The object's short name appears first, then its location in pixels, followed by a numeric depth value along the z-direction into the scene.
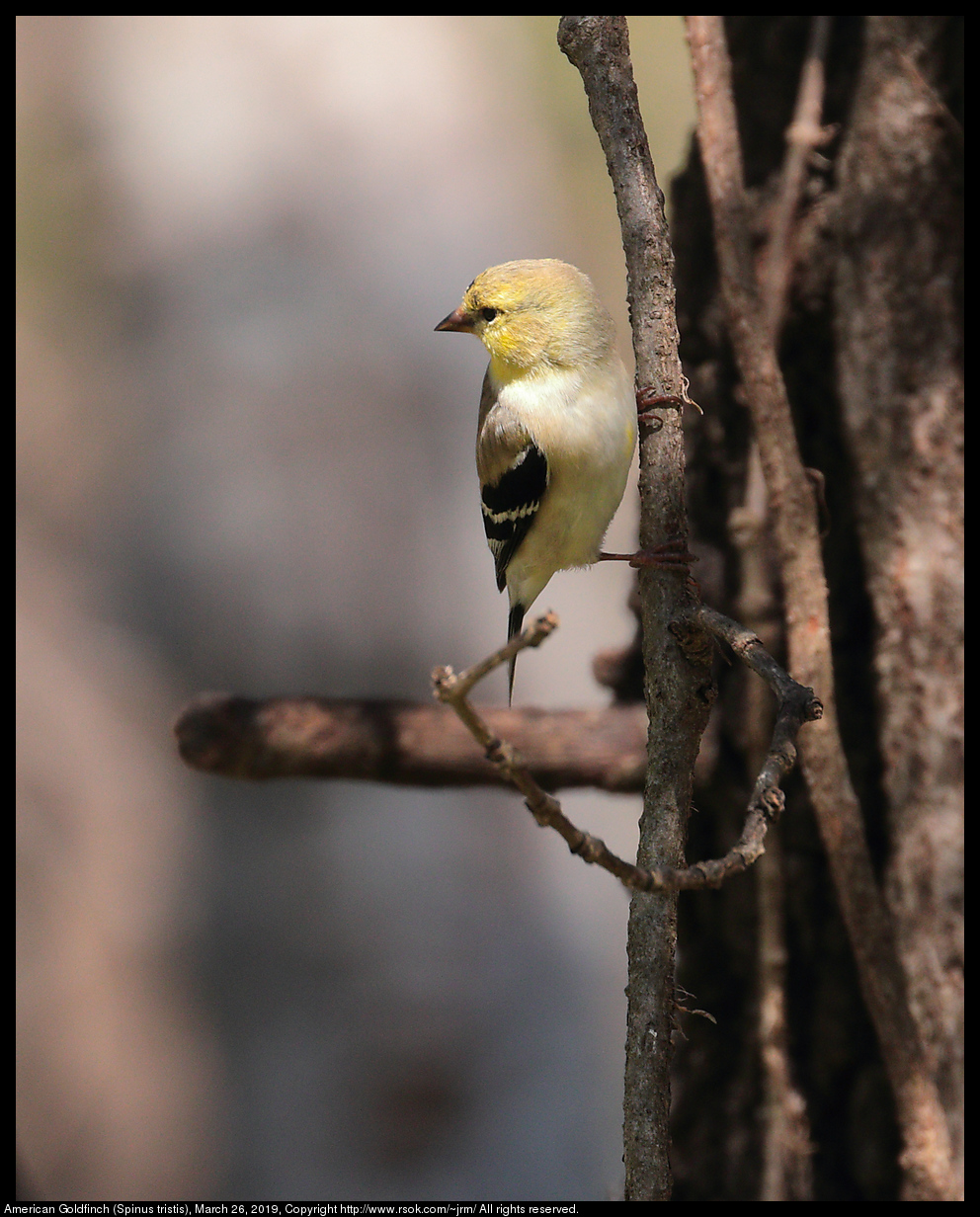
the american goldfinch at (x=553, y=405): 4.17
